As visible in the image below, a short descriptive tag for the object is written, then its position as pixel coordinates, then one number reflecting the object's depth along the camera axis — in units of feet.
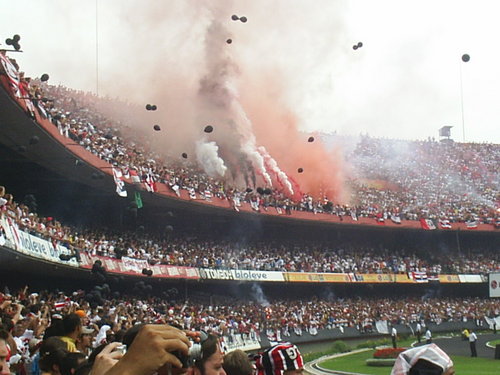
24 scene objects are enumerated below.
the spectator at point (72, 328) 24.95
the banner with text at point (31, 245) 70.74
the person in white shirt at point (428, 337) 131.37
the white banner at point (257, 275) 142.01
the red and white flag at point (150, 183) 120.26
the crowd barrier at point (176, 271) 75.05
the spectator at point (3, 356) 18.63
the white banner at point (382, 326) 163.05
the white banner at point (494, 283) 180.86
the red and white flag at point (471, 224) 191.42
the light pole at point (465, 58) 154.51
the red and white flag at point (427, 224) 186.60
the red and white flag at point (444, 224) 188.14
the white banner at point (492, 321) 177.29
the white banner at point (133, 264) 111.64
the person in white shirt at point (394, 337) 131.36
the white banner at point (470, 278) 186.60
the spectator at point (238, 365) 19.34
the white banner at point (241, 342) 116.06
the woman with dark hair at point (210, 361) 18.12
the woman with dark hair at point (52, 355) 21.41
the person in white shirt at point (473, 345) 118.42
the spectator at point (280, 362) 16.85
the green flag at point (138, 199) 117.70
